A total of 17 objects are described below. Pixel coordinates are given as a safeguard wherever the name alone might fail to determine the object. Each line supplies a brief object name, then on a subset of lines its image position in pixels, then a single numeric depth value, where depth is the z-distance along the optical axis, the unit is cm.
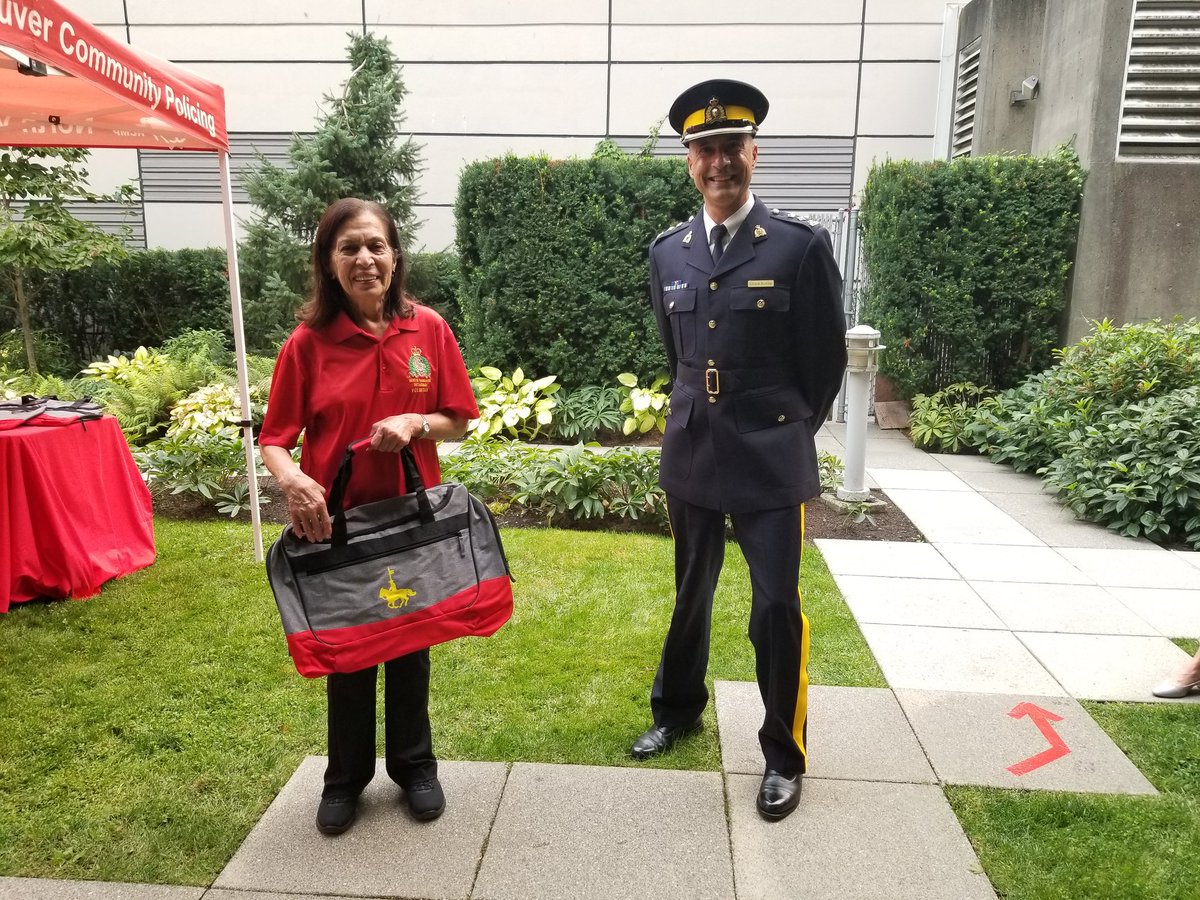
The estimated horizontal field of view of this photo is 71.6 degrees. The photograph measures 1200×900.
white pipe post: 601
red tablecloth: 413
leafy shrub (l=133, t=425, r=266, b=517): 598
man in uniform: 246
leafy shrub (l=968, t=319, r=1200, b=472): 650
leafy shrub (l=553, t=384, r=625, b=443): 827
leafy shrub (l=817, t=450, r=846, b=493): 632
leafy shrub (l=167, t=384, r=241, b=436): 724
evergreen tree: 941
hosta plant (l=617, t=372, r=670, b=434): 797
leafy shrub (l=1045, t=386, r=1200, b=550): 550
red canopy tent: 293
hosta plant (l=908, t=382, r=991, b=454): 816
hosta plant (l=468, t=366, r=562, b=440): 778
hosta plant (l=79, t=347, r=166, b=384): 878
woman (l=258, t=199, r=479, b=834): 226
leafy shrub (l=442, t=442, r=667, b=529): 563
